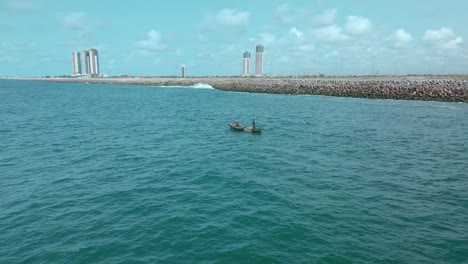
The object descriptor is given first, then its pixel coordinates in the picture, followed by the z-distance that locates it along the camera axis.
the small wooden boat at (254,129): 39.91
